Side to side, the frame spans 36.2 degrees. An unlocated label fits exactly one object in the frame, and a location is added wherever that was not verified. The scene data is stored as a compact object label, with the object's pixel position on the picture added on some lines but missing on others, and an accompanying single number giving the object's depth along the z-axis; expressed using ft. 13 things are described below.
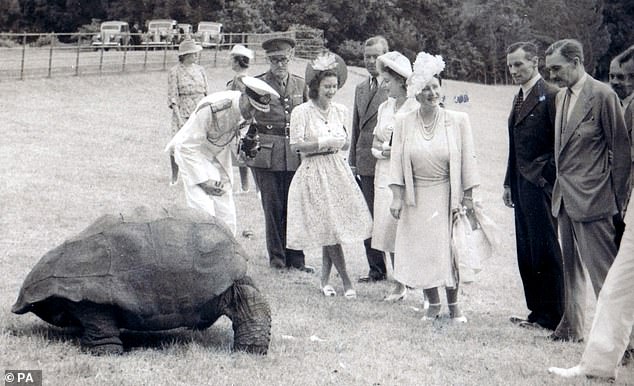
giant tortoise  20.63
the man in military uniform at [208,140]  26.32
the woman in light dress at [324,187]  28.53
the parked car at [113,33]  133.59
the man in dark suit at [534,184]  25.49
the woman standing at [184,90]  46.75
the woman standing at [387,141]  28.14
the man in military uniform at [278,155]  32.32
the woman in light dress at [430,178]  25.22
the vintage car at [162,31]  135.72
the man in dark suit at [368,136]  31.89
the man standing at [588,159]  22.13
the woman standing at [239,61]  35.27
